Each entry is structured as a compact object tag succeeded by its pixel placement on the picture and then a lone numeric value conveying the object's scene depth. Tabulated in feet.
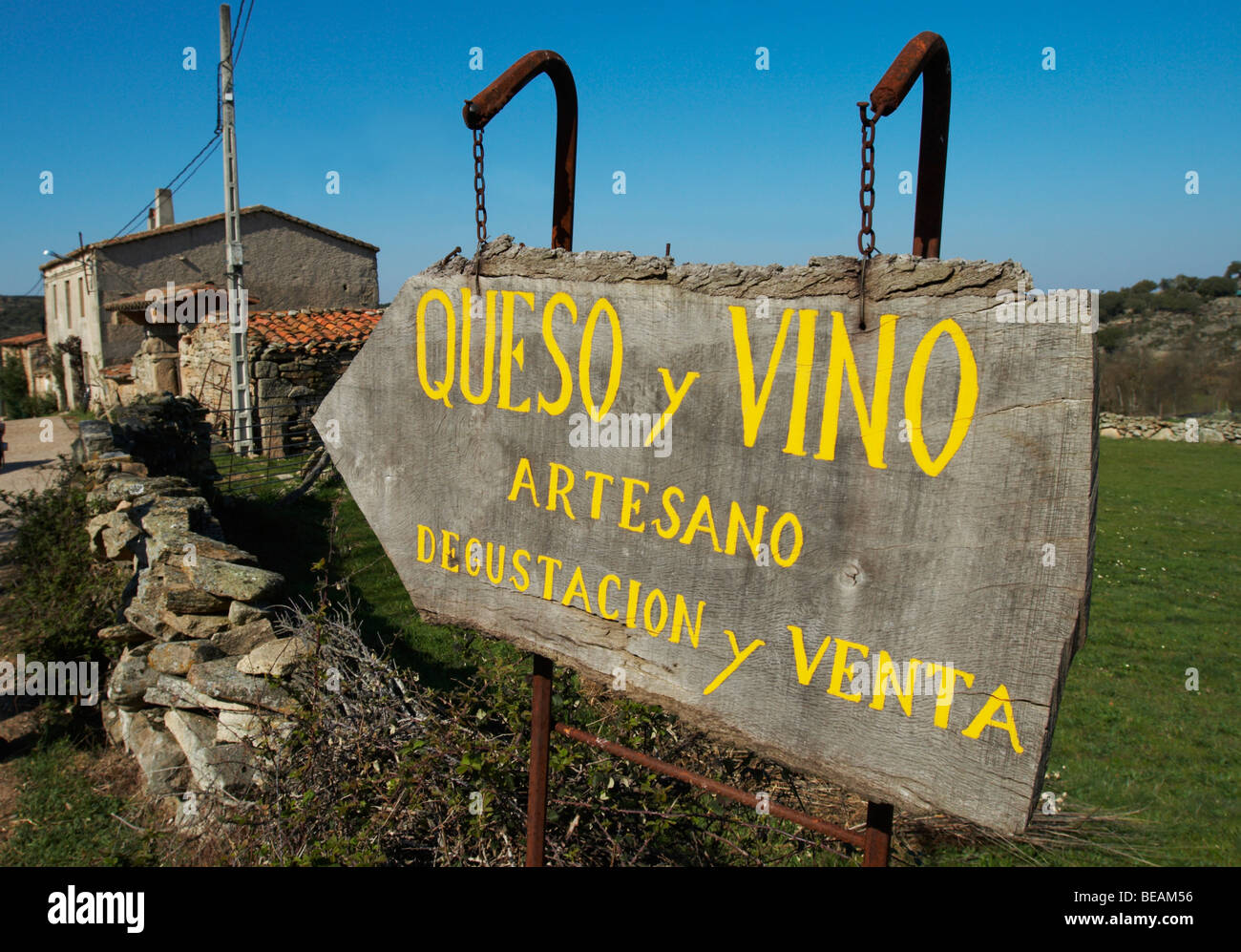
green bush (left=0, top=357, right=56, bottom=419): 85.81
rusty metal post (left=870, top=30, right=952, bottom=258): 4.82
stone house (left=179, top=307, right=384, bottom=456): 47.52
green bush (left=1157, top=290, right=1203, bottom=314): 169.07
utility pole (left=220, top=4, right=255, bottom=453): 40.63
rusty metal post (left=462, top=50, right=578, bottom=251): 6.75
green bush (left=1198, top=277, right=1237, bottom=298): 172.12
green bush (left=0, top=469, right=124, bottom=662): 17.47
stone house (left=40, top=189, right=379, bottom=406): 68.69
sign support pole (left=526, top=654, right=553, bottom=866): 7.37
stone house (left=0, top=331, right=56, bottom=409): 96.85
